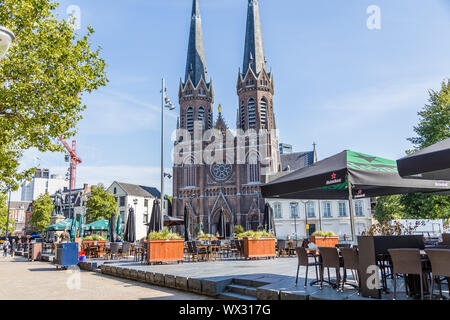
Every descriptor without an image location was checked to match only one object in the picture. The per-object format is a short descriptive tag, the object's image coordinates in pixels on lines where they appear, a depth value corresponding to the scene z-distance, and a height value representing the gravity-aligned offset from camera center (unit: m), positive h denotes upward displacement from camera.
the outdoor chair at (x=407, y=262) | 5.28 -0.74
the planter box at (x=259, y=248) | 13.80 -1.26
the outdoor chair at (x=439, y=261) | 4.88 -0.69
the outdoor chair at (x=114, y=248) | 16.27 -1.34
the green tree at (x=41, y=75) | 9.34 +3.97
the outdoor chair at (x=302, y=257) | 7.02 -0.86
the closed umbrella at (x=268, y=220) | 20.16 -0.27
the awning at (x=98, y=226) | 26.27 -0.52
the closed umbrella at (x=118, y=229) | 23.15 -0.68
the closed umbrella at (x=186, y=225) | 21.02 -0.49
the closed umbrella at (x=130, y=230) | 19.64 -0.66
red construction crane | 100.62 +16.39
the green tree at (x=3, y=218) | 55.12 +0.45
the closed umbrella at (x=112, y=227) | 21.96 -0.53
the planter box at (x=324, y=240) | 14.23 -1.06
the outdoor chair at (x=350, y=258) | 6.13 -0.77
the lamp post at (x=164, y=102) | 17.81 +5.86
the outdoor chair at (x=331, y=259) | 6.40 -0.83
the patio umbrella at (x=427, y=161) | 4.93 +0.75
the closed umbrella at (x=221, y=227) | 27.02 -0.81
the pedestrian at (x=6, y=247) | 29.04 -2.15
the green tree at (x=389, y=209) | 41.16 +0.45
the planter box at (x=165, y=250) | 12.45 -1.16
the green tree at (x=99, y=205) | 44.53 +1.73
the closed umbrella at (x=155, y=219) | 17.58 -0.07
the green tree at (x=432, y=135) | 20.84 +4.59
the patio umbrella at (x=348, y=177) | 6.28 +0.68
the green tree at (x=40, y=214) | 50.81 +0.86
